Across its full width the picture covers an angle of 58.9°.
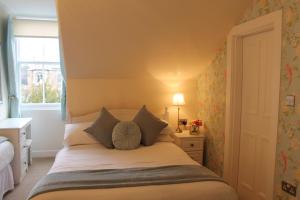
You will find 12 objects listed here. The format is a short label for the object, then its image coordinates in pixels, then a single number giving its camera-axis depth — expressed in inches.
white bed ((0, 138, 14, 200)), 116.1
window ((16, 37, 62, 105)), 183.0
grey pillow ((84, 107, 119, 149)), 123.5
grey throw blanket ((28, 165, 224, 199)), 77.6
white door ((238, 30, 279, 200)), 101.0
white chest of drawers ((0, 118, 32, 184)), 134.7
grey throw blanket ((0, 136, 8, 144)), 123.0
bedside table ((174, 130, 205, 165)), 144.3
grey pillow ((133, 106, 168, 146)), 127.9
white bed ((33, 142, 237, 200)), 74.4
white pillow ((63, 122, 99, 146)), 126.0
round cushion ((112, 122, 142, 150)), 121.3
